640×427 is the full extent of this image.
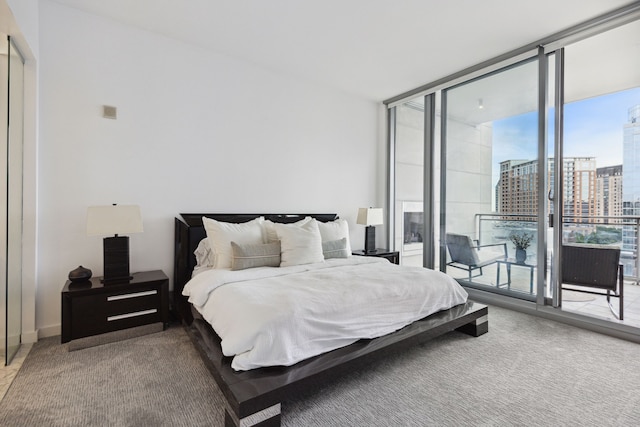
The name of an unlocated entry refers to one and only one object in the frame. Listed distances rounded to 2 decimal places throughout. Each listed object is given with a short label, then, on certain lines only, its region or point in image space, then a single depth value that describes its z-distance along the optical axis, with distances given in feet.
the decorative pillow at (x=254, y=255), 8.72
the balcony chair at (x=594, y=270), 9.68
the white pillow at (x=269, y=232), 10.25
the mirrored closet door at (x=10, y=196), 6.98
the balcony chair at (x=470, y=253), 12.01
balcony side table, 10.93
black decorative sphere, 8.16
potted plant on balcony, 11.00
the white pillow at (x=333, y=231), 11.39
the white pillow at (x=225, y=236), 9.05
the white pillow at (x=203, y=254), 9.65
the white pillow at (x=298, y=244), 9.47
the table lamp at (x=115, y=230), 8.20
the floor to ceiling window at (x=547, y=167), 9.59
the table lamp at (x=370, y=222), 13.92
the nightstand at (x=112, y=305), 7.67
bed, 4.83
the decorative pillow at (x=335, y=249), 10.71
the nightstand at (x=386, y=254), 13.65
